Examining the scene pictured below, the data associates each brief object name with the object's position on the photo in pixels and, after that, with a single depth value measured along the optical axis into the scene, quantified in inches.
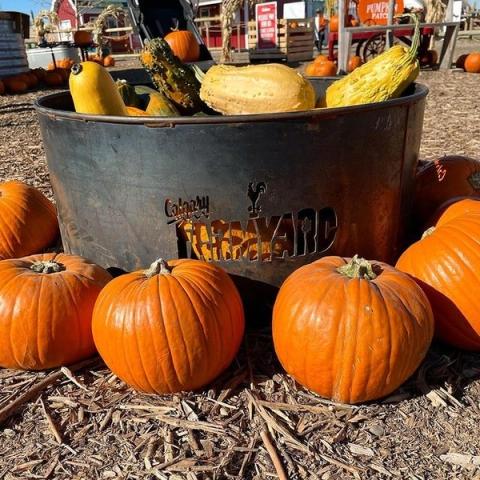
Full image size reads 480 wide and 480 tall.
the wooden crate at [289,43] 665.6
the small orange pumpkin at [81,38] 609.3
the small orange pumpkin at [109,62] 764.6
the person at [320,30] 884.6
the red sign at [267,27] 671.8
